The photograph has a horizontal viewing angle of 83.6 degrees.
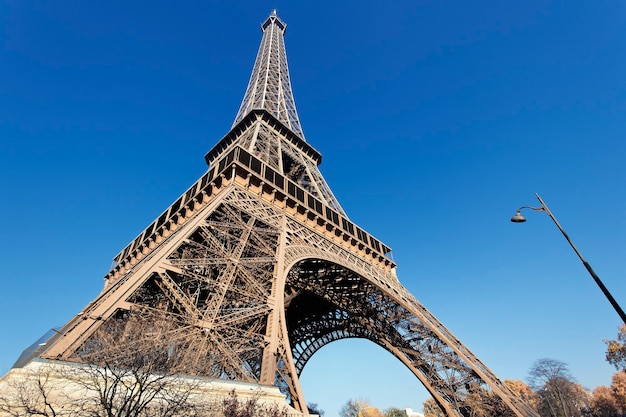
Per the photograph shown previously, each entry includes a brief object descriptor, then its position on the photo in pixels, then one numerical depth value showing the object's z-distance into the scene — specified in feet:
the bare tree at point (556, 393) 131.03
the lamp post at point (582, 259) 20.51
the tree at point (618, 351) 116.47
